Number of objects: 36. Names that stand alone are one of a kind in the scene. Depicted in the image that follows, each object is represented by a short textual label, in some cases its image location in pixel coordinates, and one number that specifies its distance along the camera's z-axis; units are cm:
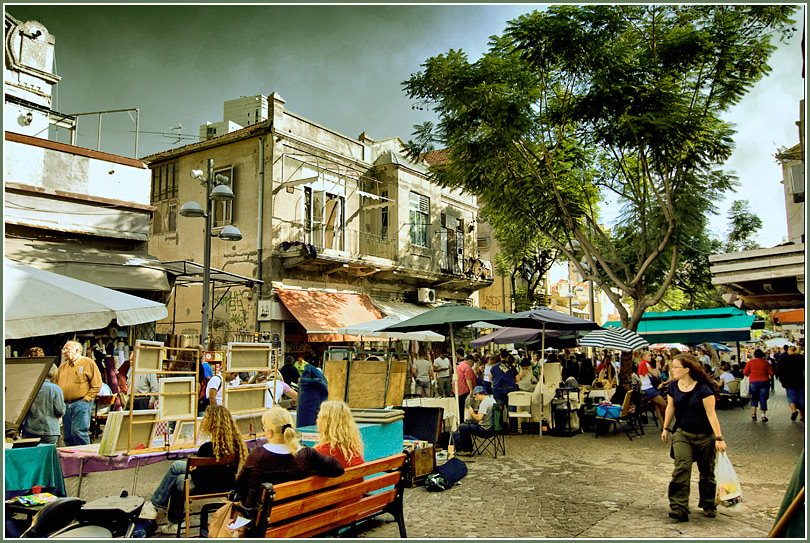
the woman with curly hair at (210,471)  547
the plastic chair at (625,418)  1138
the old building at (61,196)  1275
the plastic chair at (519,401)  1181
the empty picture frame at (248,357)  772
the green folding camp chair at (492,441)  959
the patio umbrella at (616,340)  1295
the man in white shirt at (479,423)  959
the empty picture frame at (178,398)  659
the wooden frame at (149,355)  653
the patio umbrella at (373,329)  1380
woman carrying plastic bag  591
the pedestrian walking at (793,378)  1275
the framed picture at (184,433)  657
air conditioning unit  2445
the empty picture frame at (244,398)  764
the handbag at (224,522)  425
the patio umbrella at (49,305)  490
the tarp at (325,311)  1798
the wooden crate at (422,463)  745
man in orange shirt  774
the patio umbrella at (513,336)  1742
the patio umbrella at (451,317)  1143
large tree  1246
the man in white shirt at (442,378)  1759
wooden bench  417
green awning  2064
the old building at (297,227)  1861
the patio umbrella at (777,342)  2605
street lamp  1146
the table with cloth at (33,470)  532
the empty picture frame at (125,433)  607
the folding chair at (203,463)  533
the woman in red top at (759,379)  1420
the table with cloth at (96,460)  591
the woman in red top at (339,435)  516
